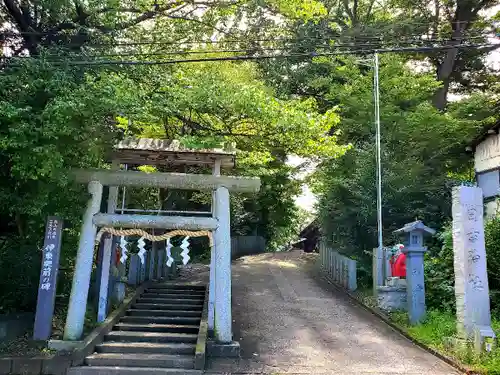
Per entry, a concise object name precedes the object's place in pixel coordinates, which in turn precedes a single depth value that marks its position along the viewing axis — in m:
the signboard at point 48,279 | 9.47
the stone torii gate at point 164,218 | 9.61
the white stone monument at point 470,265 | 9.07
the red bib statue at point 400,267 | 14.02
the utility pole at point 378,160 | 15.34
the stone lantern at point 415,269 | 11.77
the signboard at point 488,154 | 17.30
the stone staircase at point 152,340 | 8.71
